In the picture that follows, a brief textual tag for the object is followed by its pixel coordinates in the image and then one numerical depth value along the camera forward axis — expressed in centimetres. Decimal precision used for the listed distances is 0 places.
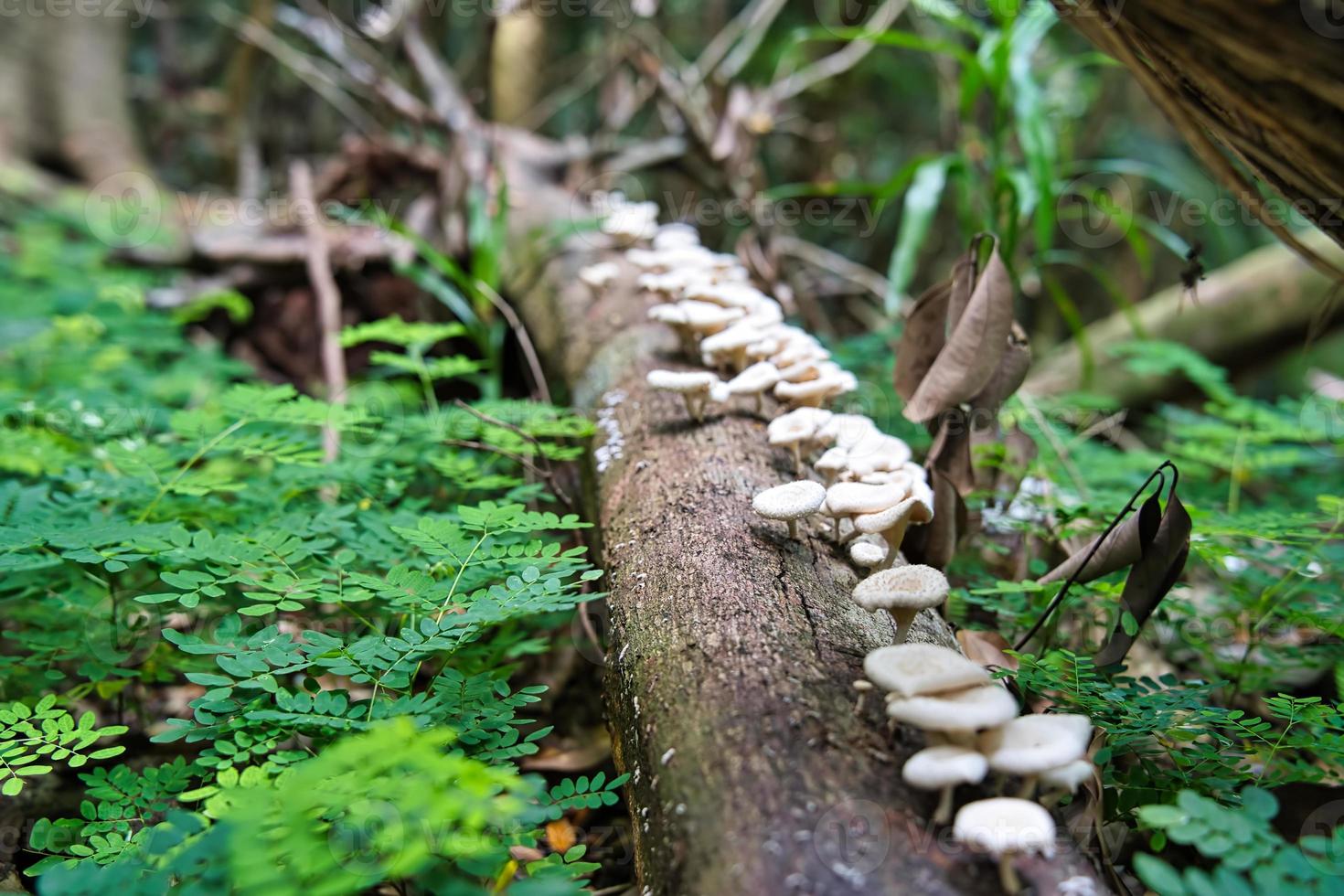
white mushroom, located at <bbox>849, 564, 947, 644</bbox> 45
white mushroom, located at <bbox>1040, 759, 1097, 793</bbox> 40
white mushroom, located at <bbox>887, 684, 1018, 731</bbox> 39
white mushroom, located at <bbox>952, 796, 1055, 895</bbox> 37
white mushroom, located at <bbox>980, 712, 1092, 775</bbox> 39
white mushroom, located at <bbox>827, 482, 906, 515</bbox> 51
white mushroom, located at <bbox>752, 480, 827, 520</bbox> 51
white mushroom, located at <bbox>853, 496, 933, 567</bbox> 51
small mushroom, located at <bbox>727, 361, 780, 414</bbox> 62
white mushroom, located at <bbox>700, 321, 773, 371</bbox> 64
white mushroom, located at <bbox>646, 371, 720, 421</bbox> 61
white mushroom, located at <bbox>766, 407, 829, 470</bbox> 58
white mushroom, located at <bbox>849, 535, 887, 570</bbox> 51
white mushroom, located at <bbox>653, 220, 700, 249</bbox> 88
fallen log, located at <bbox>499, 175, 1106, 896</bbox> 39
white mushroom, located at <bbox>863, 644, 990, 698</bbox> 40
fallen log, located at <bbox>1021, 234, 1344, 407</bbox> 131
